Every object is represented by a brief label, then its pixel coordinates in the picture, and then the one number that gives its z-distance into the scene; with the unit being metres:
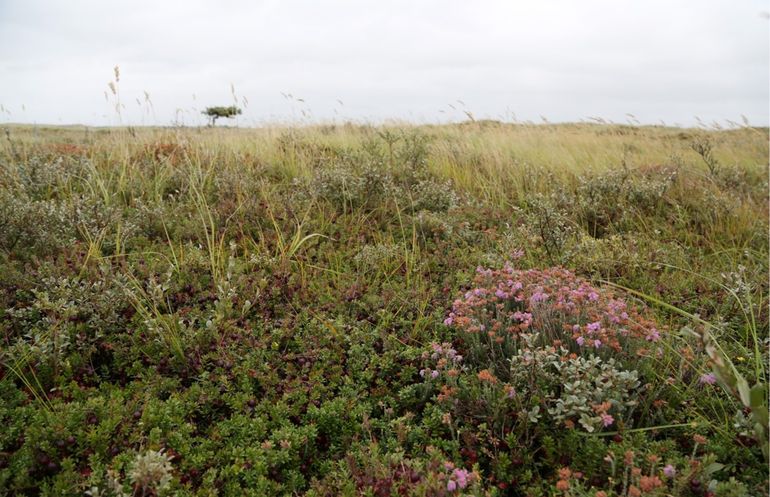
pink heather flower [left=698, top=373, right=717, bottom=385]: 2.72
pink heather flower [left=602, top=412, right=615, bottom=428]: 2.35
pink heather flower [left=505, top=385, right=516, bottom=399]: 2.60
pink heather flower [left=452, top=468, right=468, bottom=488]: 2.17
